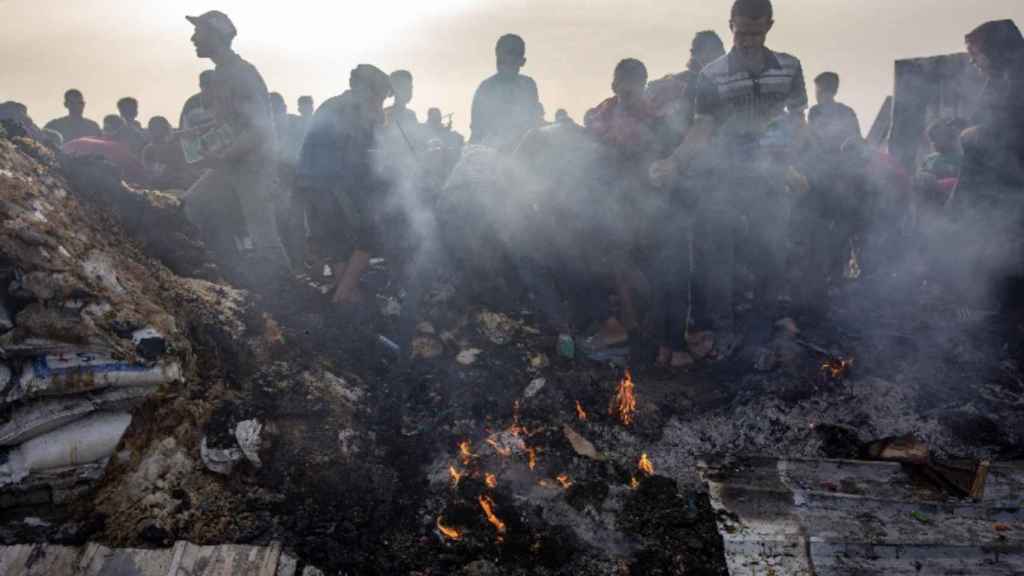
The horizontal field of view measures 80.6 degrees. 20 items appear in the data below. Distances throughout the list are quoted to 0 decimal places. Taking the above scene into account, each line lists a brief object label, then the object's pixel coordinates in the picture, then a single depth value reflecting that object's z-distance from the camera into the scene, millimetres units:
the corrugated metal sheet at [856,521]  2768
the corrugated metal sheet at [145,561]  2816
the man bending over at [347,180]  5441
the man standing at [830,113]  7125
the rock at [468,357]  4914
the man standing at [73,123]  9133
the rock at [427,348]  5067
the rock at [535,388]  4461
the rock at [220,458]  3451
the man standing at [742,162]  4480
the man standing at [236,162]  5258
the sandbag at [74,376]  3160
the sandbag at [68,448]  3090
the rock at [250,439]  3541
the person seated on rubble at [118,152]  7188
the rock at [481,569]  2980
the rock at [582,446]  3861
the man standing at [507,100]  6665
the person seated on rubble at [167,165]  7586
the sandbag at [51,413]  3096
